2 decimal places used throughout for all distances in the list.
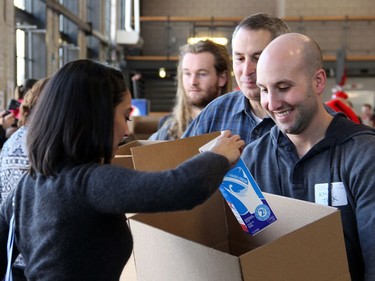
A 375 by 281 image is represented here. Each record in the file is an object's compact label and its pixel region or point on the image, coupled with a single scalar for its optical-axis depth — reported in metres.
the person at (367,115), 9.34
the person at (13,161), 2.16
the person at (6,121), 3.65
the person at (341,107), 2.39
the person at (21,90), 3.60
